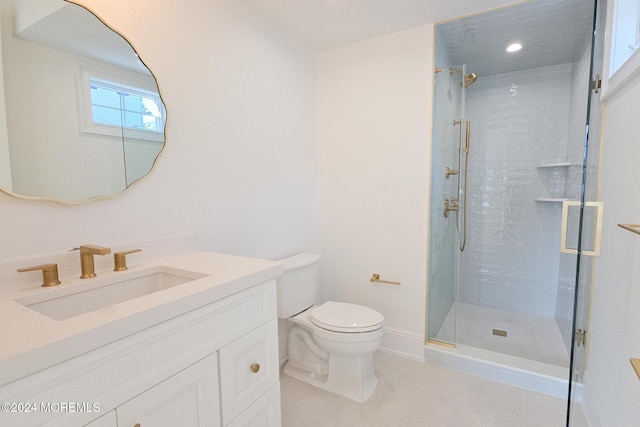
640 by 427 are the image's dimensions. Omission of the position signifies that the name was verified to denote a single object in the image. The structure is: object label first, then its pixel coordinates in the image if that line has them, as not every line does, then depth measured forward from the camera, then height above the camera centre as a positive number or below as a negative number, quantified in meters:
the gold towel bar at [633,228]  0.91 -0.12
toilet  1.81 -0.88
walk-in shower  2.22 +0.10
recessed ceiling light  2.38 +1.11
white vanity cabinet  0.65 -0.49
